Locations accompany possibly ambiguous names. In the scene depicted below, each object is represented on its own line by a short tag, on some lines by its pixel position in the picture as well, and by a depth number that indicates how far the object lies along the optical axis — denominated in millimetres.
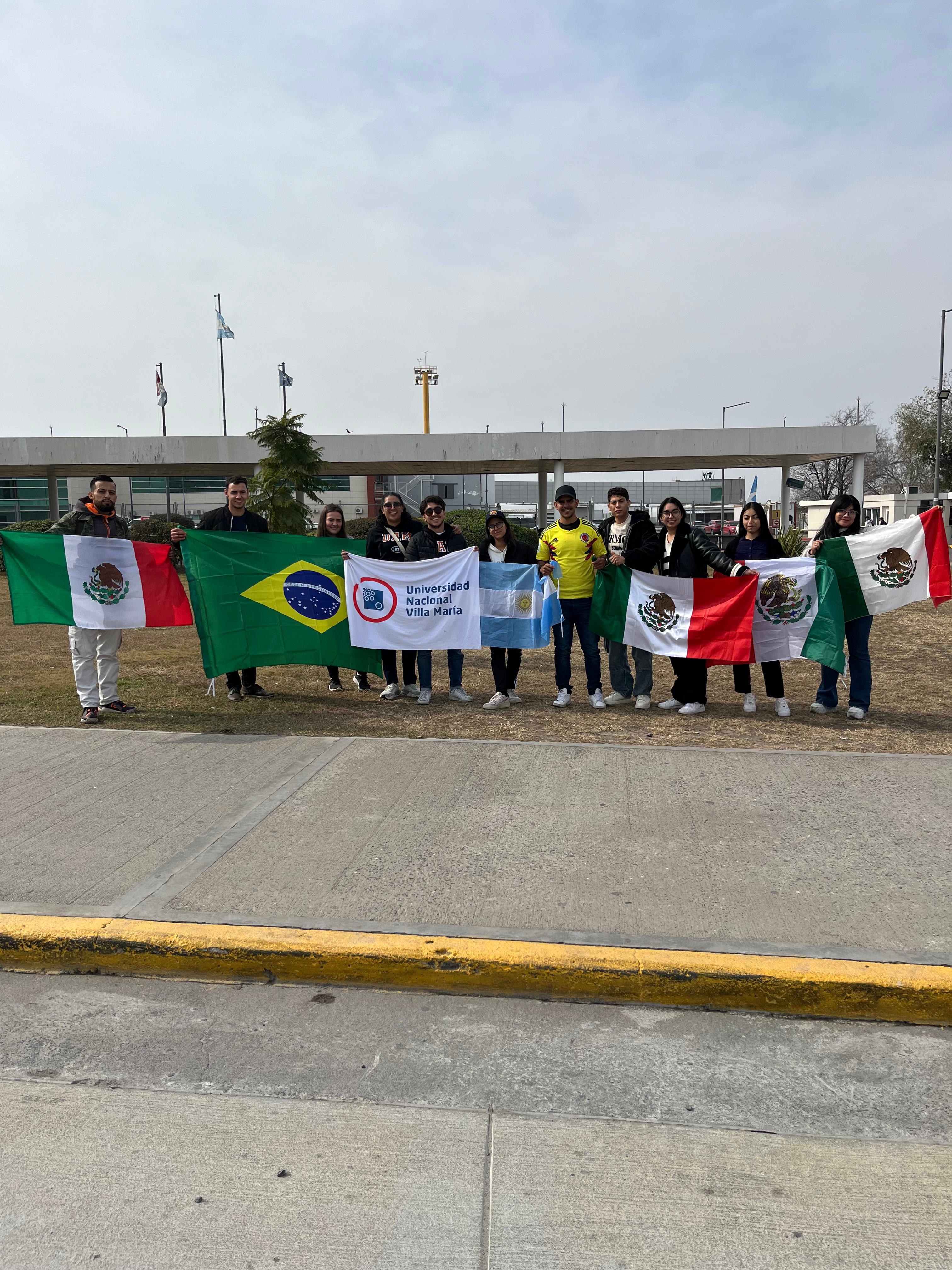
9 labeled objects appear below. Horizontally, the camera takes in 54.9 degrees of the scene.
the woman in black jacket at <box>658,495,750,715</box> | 8156
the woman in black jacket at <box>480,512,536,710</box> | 8461
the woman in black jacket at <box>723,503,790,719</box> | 8039
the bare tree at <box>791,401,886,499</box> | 66500
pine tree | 26953
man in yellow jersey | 8180
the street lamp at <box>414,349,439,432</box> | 74750
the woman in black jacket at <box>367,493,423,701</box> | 8758
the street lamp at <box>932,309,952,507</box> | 36375
